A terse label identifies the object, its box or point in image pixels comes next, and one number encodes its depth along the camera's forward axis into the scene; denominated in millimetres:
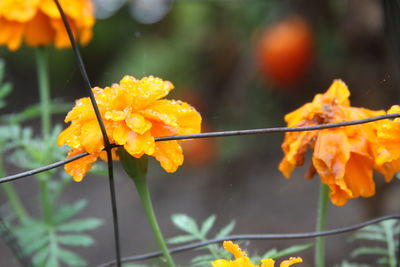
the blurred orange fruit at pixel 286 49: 2193
